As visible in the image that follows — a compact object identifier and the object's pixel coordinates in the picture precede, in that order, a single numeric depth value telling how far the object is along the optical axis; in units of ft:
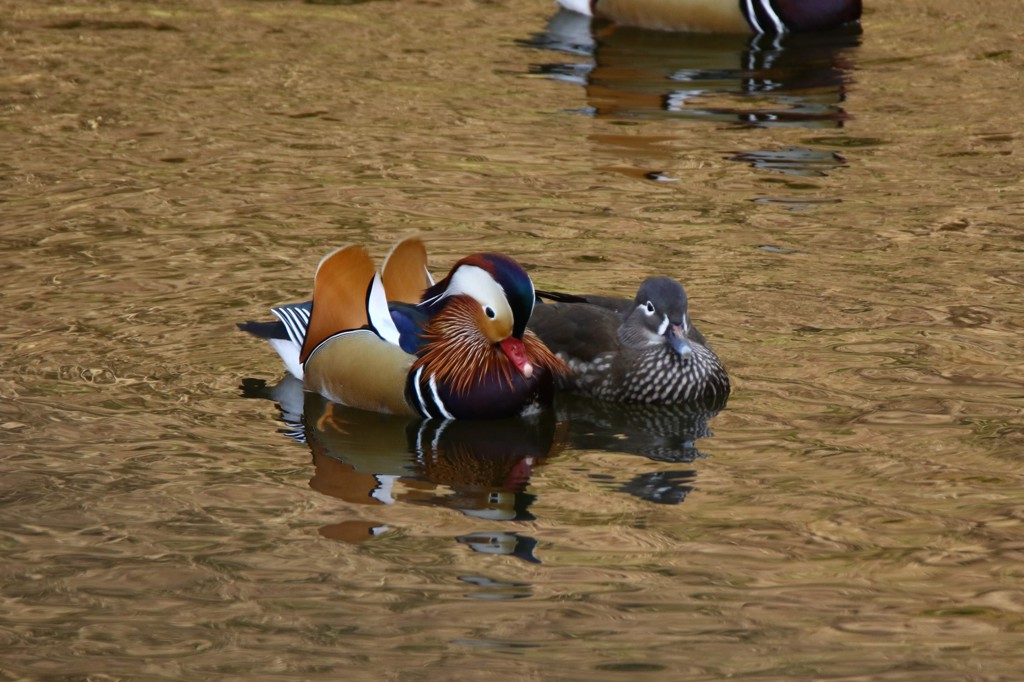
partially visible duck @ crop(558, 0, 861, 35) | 79.82
